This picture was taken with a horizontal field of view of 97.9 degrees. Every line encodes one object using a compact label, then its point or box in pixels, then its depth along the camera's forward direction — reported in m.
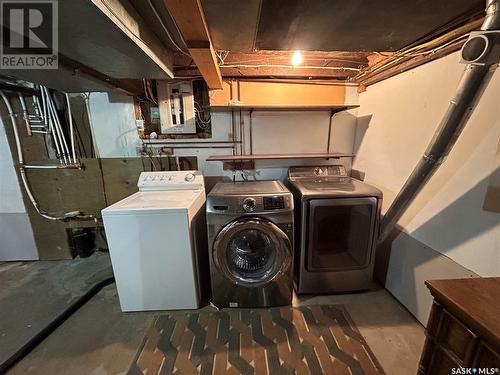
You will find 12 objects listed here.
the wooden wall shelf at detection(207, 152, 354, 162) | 2.37
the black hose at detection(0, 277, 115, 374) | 1.52
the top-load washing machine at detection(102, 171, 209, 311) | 1.75
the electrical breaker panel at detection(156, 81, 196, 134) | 2.47
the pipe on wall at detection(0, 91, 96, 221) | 2.39
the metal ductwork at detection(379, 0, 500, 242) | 1.06
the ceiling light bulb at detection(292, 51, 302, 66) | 2.09
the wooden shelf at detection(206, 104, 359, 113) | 2.26
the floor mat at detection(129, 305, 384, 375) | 1.47
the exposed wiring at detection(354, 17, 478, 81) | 1.41
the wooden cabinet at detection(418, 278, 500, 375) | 0.74
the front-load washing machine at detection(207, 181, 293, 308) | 1.79
